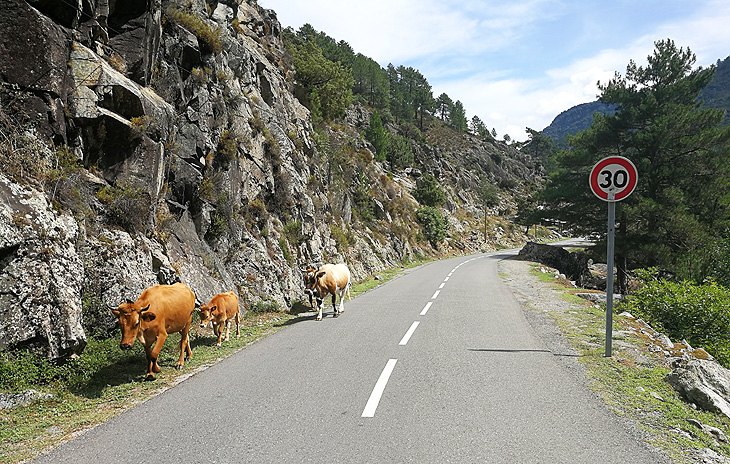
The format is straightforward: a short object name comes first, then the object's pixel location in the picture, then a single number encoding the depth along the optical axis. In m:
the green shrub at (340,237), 25.28
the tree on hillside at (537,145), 147.50
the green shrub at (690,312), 11.00
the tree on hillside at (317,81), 34.62
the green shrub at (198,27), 15.00
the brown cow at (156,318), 5.96
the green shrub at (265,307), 12.63
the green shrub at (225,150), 15.21
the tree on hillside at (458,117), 123.69
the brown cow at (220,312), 8.74
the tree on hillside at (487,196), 93.06
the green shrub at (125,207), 8.98
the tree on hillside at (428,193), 62.09
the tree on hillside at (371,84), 97.06
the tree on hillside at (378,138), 65.56
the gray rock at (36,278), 5.72
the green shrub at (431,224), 52.56
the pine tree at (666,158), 25.30
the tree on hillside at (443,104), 133.88
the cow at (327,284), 12.34
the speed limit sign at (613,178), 7.36
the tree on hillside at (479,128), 138.00
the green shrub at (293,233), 18.36
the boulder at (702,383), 5.27
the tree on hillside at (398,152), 72.50
